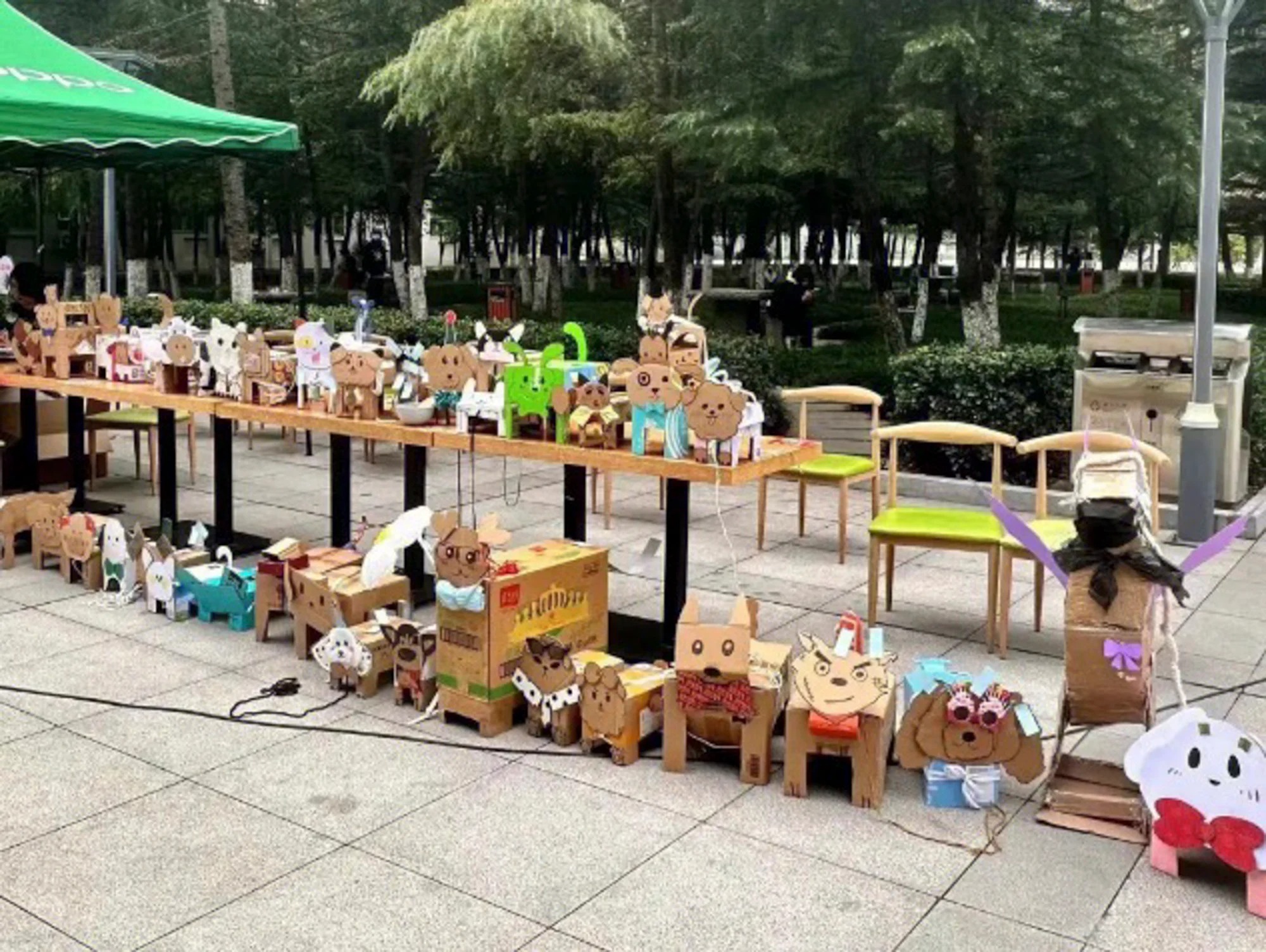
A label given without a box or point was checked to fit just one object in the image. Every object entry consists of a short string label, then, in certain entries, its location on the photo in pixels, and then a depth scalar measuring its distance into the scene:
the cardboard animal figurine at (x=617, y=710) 4.29
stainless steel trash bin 8.39
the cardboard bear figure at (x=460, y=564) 4.39
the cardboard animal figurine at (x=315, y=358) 5.98
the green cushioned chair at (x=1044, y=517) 5.46
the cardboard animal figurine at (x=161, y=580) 5.93
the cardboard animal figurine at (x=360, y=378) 5.65
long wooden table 4.86
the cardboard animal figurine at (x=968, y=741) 3.89
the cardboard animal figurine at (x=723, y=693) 4.06
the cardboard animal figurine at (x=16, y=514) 6.89
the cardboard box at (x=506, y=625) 4.50
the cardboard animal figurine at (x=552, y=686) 4.44
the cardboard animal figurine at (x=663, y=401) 4.71
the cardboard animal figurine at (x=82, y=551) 6.45
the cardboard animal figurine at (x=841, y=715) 3.89
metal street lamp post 7.65
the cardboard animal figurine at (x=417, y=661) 4.76
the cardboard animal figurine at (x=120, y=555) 6.21
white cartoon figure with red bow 3.37
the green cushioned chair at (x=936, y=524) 5.59
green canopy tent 6.95
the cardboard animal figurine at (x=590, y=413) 4.98
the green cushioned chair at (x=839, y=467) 6.98
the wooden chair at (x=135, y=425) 8.57
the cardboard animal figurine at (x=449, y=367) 5.36
